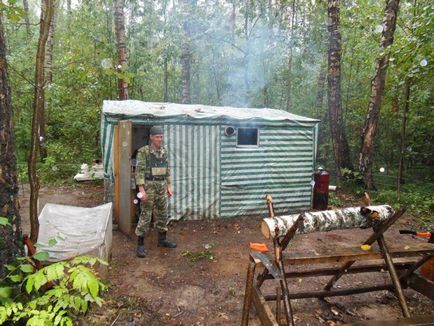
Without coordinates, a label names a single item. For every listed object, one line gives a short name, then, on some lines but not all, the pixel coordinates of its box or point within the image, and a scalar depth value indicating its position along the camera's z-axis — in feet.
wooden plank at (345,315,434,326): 7.74
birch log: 8.86
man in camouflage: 15.84
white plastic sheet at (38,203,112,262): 10.78
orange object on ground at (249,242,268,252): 8.74
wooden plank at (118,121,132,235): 17.13
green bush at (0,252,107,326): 5.58
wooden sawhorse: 8.41
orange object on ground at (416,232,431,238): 10.10
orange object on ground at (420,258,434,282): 11.82
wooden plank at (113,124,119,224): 18.62
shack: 19.47
